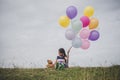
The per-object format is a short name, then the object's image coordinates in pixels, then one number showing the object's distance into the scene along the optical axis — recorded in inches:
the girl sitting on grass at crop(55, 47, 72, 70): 266.7
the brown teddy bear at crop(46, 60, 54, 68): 270.9
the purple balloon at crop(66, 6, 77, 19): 250.4
